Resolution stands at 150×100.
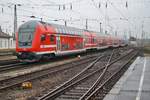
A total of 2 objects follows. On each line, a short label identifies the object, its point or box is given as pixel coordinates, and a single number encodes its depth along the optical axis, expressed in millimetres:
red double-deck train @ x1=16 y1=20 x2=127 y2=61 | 21859
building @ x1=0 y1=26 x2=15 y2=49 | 63188
